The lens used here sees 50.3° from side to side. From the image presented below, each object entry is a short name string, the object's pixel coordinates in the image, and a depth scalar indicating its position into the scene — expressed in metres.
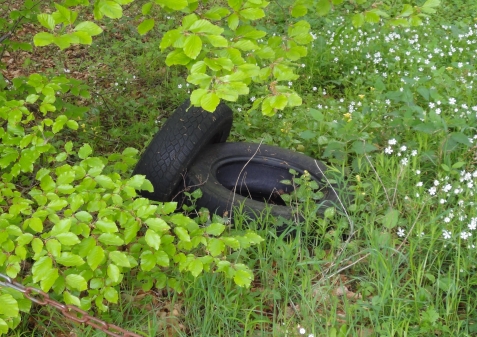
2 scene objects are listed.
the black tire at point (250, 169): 3.96
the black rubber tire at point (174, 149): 3.78
